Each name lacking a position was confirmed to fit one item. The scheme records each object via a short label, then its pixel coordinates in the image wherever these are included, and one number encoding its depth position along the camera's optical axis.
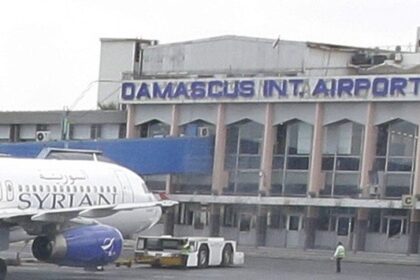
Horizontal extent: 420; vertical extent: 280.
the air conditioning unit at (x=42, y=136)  84.42
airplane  39.28
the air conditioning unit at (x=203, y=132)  80.12
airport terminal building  73.50
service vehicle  51.62
